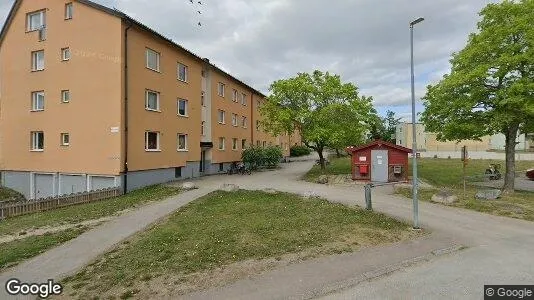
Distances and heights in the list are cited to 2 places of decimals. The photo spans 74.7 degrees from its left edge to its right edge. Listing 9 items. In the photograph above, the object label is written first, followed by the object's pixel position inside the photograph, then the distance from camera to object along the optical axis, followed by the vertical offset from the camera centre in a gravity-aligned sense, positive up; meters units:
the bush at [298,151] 60.18 +0.72
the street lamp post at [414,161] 9.91 -0.20
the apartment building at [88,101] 18.59 +3.18
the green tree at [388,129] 70.76 +5.56
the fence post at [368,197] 12.31 -1.49
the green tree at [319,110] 24.72 +3.29
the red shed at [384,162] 21.45 -0.47
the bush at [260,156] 31.48 -0.07
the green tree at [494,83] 15.64 +3.39
